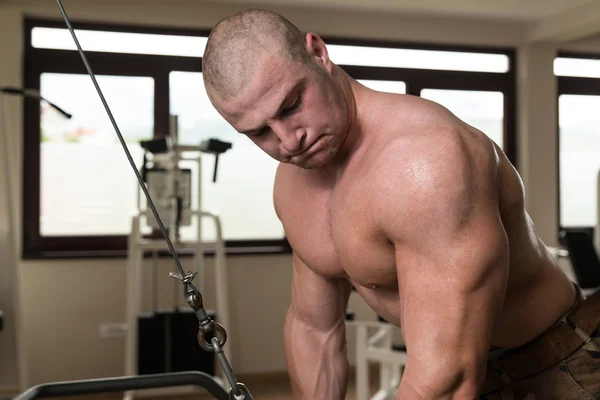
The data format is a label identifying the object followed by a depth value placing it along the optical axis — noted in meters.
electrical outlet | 3.94
